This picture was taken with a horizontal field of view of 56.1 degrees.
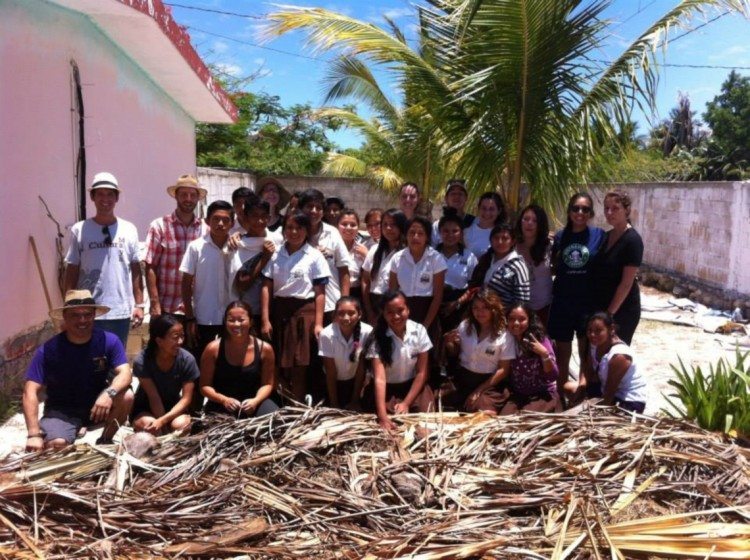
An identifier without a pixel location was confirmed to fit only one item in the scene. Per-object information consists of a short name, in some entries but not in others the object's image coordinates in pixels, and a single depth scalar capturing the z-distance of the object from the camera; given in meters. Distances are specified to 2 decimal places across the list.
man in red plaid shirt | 4.83
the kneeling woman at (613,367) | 4.36
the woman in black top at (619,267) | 4.79
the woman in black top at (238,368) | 4.26
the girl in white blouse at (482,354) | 4.62
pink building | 5.13
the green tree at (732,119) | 36.22
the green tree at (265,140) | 21.20
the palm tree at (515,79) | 5.70
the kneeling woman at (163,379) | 4.15
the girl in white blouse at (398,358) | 4.42
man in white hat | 4.59
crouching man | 3.90
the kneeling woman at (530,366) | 4.59
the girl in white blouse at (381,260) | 5.00
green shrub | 4.32
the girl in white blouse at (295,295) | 4.69
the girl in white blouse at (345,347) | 4.46
